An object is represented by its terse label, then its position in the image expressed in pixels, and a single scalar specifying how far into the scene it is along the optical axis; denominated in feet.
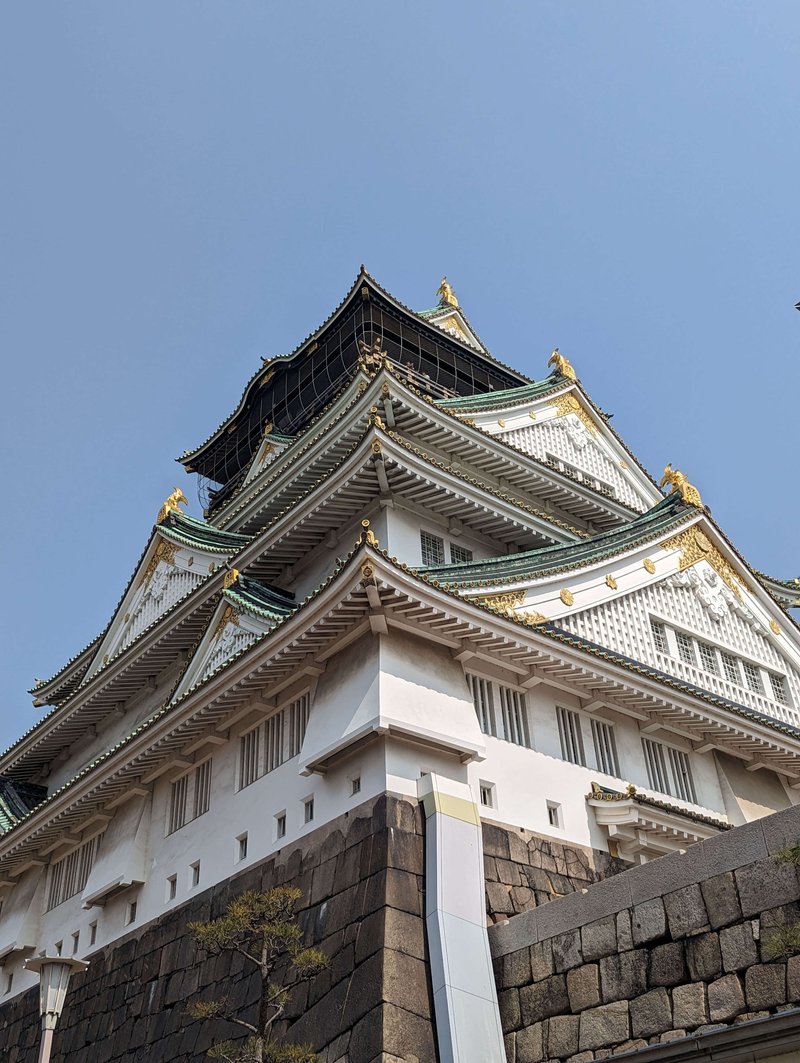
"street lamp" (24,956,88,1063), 41.96
